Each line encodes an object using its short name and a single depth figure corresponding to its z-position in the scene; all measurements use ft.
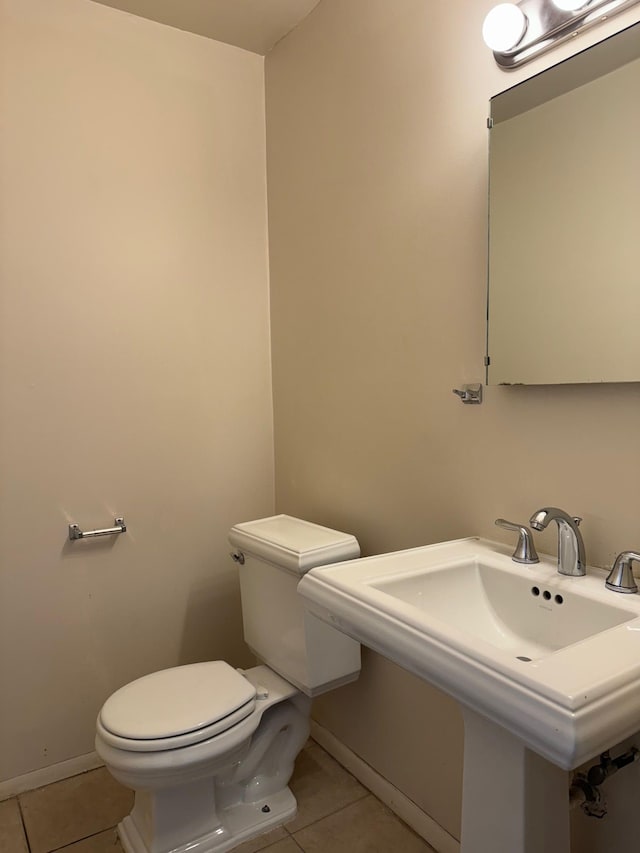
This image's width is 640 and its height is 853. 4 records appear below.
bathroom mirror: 3.67
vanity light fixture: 3.82
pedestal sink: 2.44
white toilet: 4.68
